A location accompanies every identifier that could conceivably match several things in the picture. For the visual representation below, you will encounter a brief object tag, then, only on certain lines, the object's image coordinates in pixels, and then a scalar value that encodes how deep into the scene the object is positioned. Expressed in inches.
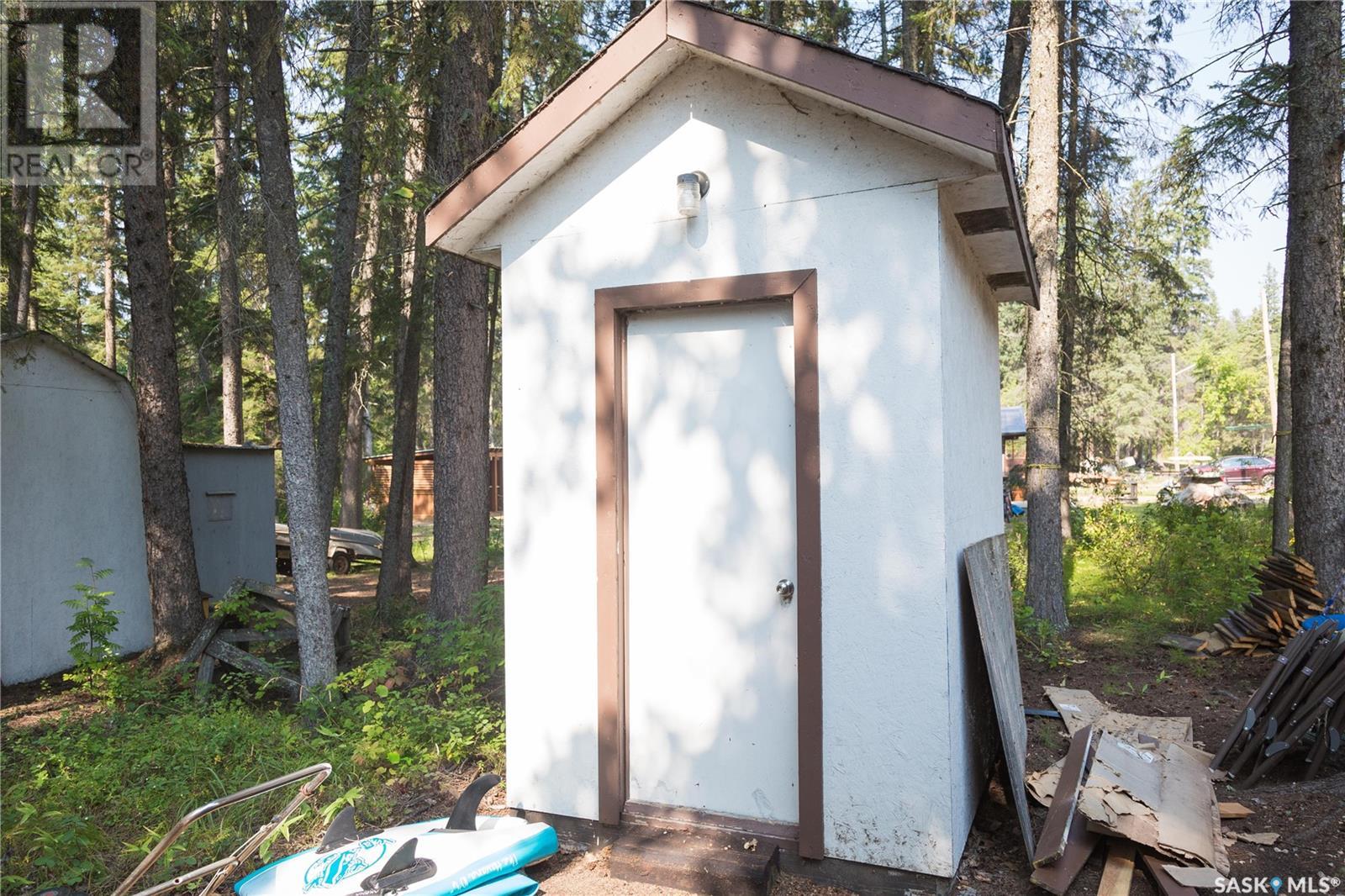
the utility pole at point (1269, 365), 1224.2
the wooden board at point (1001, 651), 160.9
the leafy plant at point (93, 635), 269.8
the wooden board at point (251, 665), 276.8
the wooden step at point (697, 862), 148.9
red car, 1389.0
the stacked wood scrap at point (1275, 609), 294.8
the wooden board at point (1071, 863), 148.9
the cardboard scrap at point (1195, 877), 144.4
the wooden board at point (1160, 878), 143.7
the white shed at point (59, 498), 331.9
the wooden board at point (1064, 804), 149.9
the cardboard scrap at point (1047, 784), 182.1
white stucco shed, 149.8
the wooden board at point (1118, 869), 147.5
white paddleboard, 125.9
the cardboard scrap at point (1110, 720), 232.7
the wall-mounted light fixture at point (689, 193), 164.4
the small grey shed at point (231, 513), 413.1
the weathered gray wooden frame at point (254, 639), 283.3
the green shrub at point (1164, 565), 387.2
